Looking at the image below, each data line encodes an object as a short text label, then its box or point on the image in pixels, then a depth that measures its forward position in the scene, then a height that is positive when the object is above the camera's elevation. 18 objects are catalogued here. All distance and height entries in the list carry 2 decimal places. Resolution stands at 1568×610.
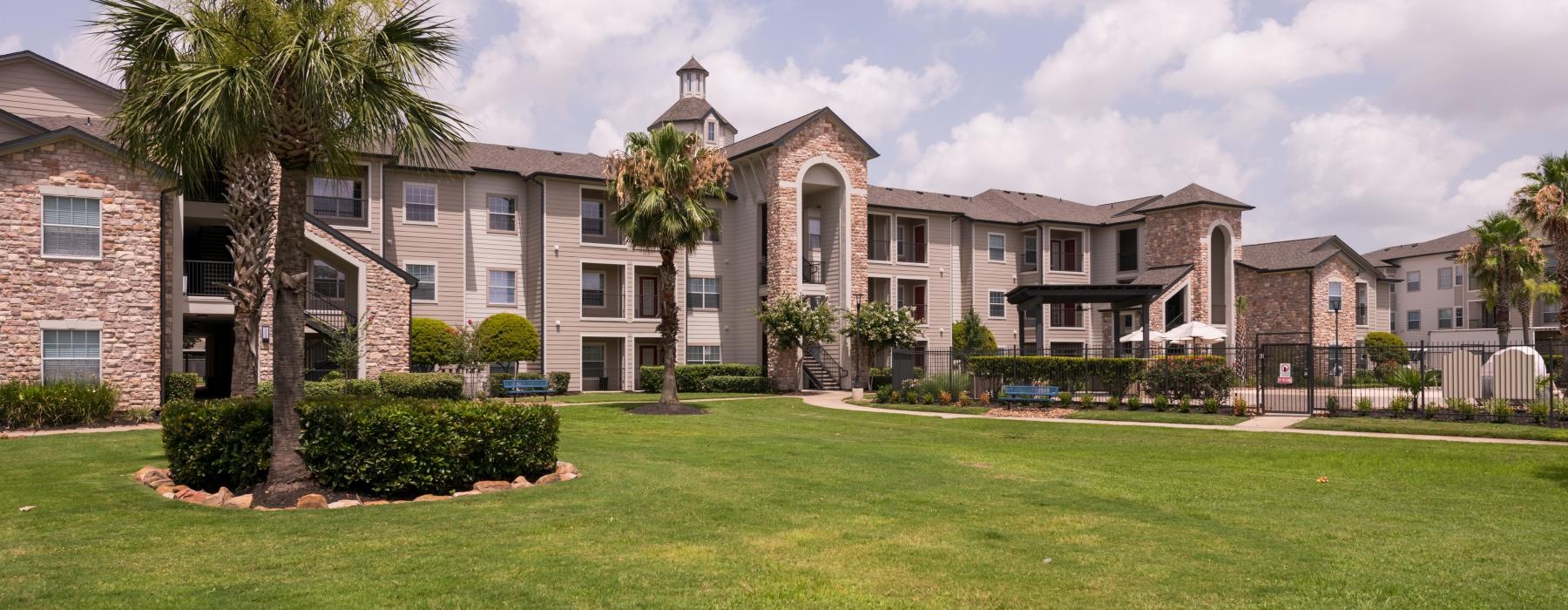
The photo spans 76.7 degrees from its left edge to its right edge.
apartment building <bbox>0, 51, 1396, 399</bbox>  22.62 +2.97
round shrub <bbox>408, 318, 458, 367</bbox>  33.16 -0.17
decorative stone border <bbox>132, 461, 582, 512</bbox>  11.02 -1.81
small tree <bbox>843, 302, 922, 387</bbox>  37.12 +0.36
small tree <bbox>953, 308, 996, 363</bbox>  43.38 +0.09
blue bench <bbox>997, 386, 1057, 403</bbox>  27.55 -1.62
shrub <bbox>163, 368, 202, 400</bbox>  23.89 -1.14
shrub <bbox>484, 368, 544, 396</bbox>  34.00 -1.57
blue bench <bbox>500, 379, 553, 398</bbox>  31.66 -1.52
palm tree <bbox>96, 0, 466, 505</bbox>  10.90 +2.84
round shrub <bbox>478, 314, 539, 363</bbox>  34.97 +0.02
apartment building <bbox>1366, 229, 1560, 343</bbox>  58.69 +2.13
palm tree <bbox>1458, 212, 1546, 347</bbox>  40.41 +3.16
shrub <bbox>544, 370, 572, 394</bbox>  35.78 -1.56
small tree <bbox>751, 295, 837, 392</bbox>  36.75 +0.39
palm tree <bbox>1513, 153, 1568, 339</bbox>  28.92 +3.97
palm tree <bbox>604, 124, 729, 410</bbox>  25.38 +3.73
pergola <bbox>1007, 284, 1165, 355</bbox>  32.81 +1.39
